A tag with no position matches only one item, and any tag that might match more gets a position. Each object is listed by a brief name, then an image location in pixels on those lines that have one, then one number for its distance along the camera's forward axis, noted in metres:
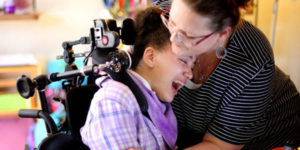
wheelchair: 0.98
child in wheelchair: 0.90
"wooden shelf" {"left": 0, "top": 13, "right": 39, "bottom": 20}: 2.70
